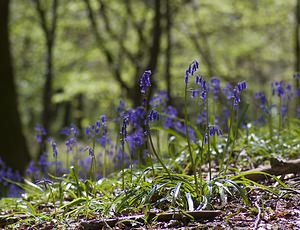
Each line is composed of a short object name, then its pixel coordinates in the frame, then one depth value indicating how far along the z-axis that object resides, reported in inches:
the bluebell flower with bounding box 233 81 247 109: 133.3
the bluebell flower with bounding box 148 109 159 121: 134.9
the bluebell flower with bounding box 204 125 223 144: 133.3
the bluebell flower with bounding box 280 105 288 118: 217.7
